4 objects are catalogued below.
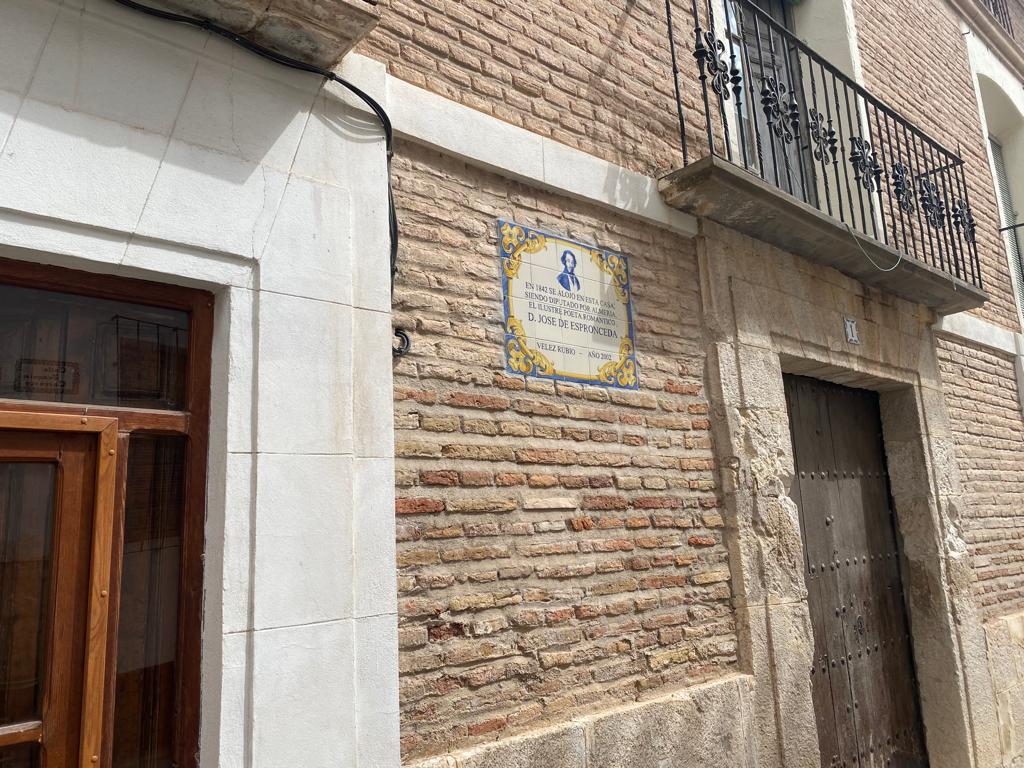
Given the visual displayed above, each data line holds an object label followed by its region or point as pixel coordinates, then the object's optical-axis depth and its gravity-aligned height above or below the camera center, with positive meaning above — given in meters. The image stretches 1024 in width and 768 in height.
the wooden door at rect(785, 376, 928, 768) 4.48 -0.37
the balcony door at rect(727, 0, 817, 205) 4.42 +2.51
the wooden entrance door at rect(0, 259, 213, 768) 1.94 +0.10
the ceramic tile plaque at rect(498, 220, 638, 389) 3.11 +0.91
